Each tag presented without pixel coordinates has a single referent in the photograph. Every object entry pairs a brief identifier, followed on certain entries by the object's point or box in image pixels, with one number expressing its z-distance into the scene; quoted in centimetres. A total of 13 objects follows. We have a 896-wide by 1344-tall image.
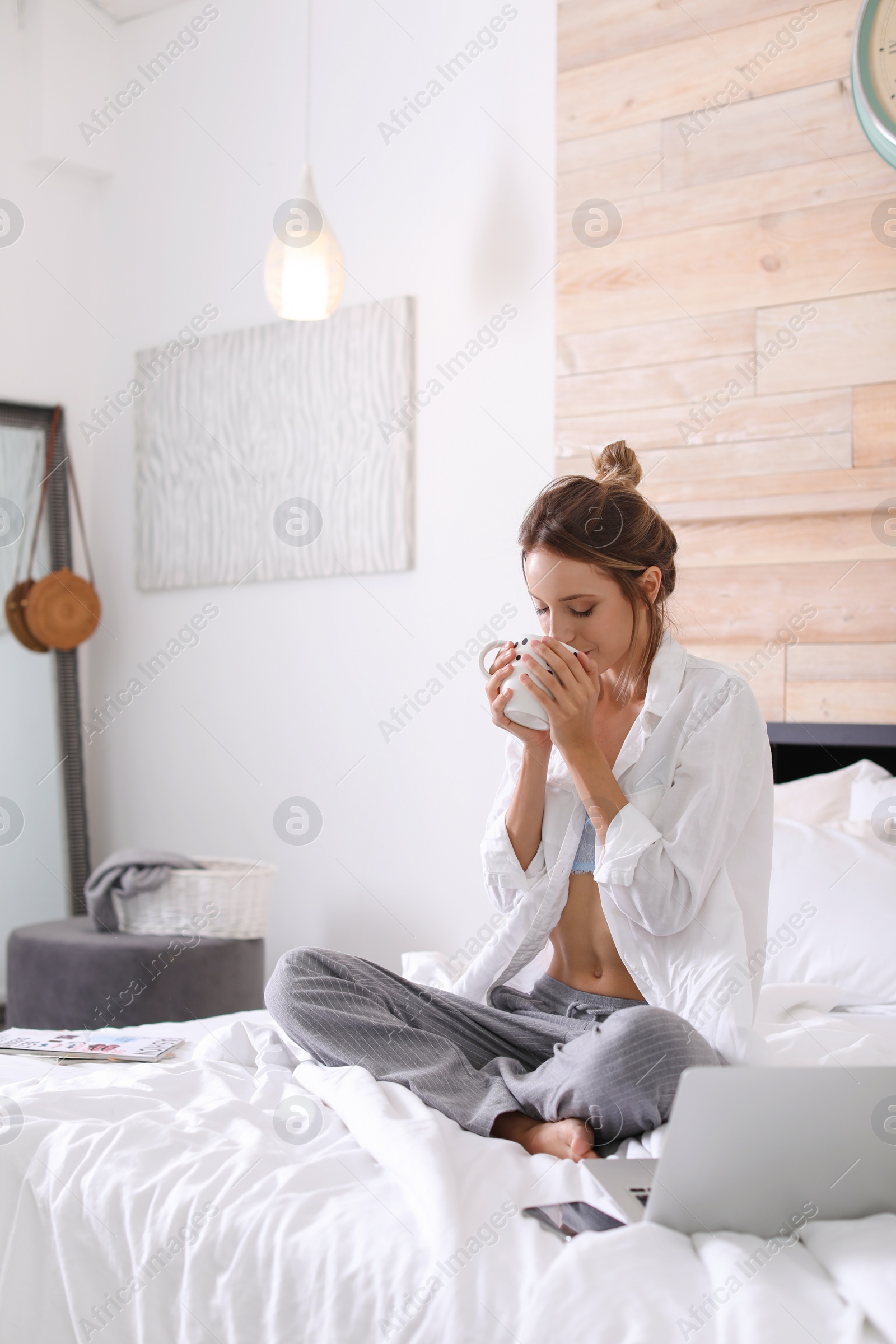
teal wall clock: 227
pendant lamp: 291
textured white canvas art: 313
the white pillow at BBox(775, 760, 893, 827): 225
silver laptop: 97
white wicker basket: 290
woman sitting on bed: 132
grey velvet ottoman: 278
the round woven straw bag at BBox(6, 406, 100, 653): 355
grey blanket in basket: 292
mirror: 359
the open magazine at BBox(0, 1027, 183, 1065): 159
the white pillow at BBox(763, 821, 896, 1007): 193
